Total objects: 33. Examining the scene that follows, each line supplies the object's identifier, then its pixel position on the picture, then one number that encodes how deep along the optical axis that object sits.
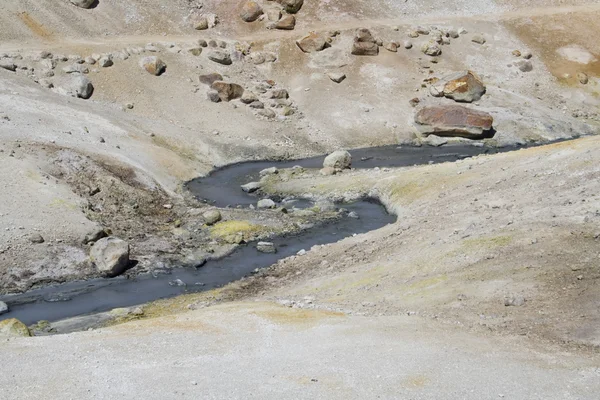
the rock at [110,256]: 36.31
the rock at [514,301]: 26.75
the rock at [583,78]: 76.88
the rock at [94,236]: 38.72
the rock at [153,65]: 65.88
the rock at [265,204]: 47.22
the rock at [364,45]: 73.81
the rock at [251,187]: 51.41
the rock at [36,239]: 37.38
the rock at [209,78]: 67.00
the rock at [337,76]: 71.00
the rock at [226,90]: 65.88
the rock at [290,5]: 79.12
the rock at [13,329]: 27.13
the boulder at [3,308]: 32.34
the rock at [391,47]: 75.06
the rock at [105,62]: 64.75
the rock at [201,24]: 75.56
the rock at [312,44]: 73.81
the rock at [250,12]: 77.56
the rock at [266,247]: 39.94
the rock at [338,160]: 54.16
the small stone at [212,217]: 43.59
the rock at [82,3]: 72.81
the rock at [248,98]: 66.25
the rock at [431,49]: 75.56
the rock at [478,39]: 79.12
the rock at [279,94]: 68.12
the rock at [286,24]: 77.19
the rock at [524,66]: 77.25
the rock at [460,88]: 69.94
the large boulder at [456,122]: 63.97
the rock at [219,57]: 70.31
